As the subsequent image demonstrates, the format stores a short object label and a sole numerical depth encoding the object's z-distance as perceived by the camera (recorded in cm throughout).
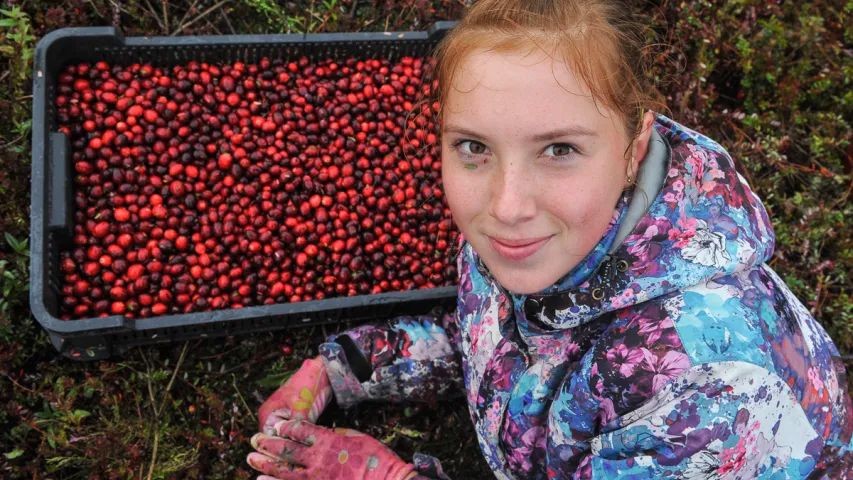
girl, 54
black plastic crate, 92
